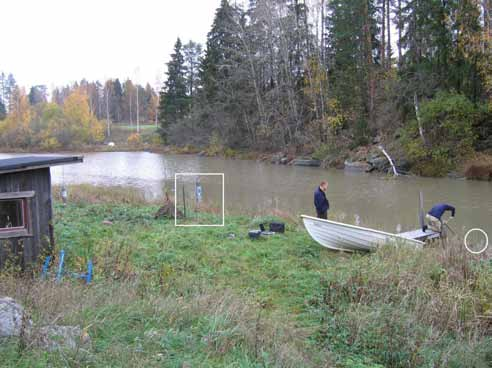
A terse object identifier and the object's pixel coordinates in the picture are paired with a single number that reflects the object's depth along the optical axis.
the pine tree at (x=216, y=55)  51.64
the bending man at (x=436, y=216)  10.81
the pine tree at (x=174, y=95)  64.56
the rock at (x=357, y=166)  33.19
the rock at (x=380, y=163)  32.06
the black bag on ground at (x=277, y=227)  12.05
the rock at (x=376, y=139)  36.00
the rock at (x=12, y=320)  4.12
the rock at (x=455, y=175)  27.72
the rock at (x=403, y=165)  30.92
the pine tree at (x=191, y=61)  68.50
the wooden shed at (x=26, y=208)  7.55
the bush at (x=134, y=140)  73.75
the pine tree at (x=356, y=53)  37.88
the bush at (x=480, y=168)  26.09
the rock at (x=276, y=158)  42.54
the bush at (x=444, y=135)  28.64
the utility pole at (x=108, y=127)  87.24
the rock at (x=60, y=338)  3.99
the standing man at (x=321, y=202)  12.20
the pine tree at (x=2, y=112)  94.67
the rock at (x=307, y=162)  38.78
